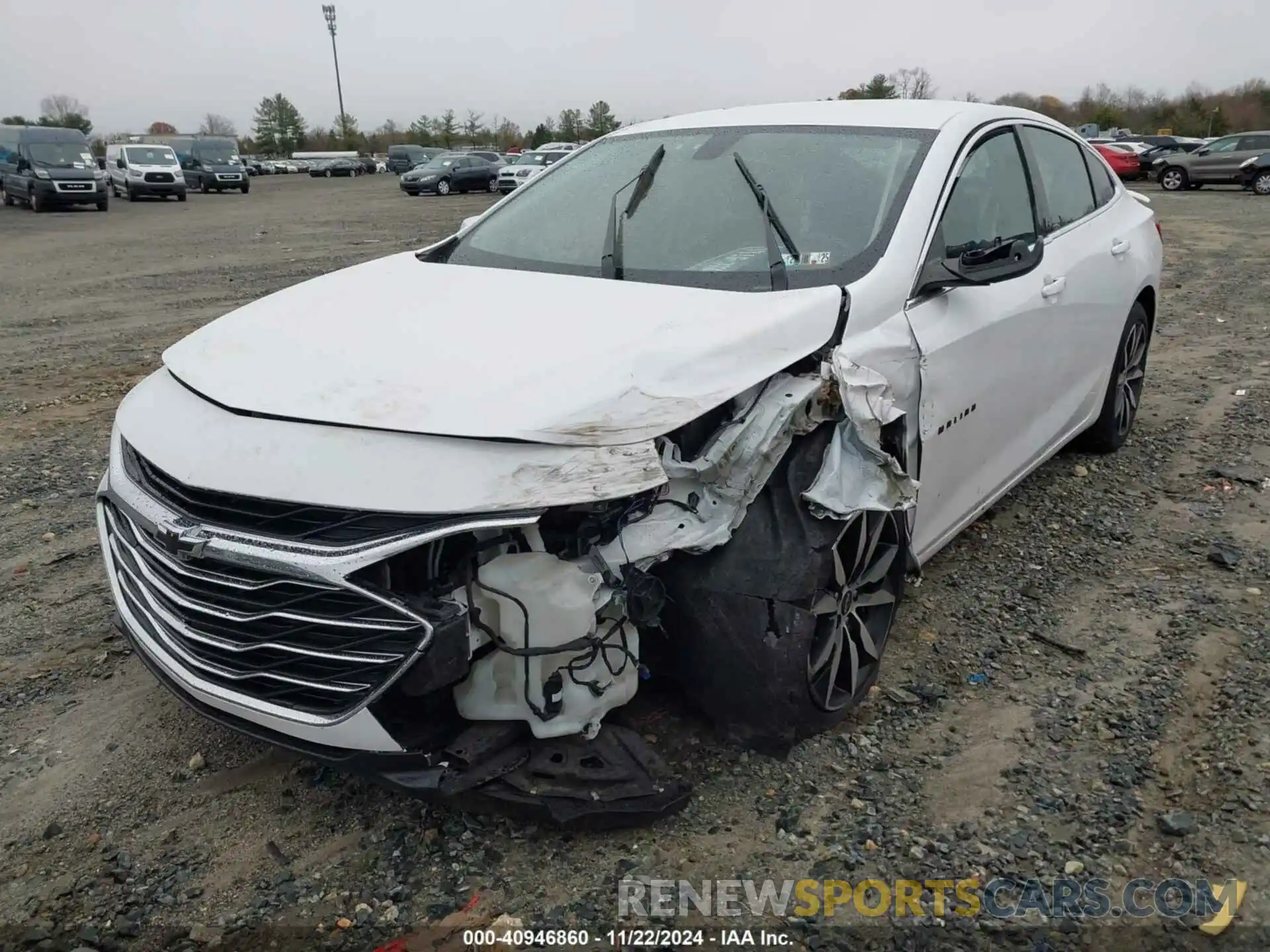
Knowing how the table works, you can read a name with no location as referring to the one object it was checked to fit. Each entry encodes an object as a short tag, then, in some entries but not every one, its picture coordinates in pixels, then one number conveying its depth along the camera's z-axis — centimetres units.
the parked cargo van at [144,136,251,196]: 3456
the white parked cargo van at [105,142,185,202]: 2889
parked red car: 2889
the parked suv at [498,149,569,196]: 3002
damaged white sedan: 226
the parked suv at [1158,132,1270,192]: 2559
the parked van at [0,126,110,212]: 2384
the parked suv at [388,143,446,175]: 5047
